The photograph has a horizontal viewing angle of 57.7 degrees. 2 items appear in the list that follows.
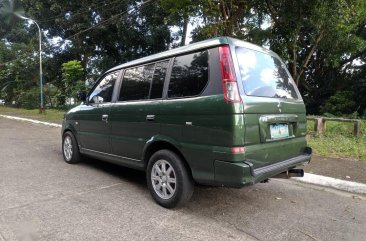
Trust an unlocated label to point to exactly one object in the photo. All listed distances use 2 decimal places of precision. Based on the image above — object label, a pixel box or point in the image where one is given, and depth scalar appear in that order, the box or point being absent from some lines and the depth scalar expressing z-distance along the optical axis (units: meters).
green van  3.43
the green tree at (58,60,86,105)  19.55
